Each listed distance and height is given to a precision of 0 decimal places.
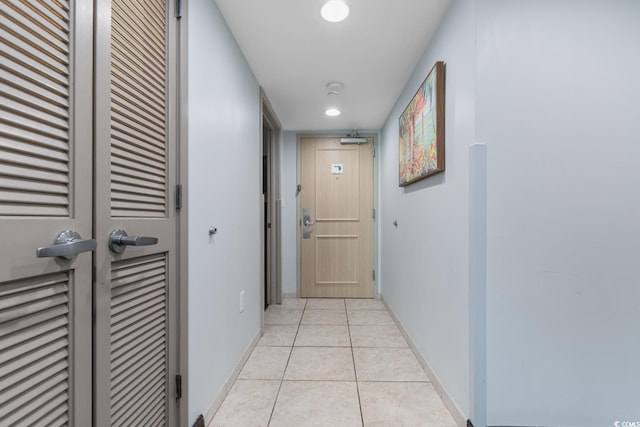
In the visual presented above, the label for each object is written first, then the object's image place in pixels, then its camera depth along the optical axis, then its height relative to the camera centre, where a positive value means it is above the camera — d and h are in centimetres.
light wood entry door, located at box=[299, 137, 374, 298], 391 -4
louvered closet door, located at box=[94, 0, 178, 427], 83 +2
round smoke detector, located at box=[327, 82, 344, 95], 253 +109
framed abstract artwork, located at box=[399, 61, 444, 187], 167 +55
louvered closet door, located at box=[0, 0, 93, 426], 60 +2
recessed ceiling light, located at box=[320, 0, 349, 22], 157 +108
